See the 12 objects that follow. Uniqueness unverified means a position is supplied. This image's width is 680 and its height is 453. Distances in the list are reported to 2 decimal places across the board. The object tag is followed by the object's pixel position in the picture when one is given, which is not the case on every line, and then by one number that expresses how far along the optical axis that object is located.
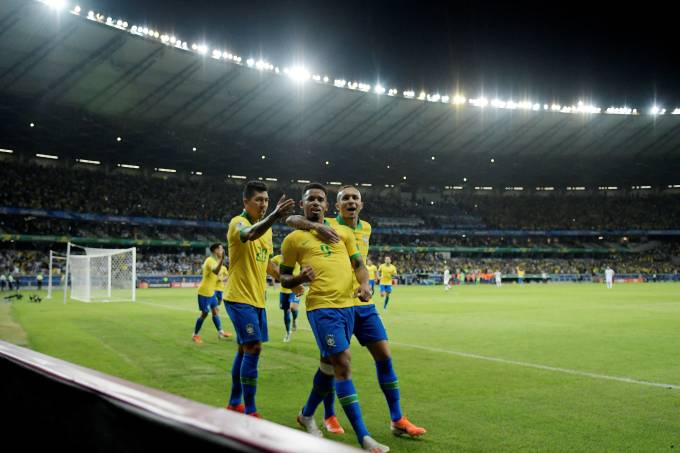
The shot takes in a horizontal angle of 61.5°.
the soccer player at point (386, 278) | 23.56
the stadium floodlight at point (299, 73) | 47.12
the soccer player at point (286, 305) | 13.62
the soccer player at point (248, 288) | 6.19
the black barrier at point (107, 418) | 1.44
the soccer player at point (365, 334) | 5.70
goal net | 28.77
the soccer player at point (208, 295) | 13.55
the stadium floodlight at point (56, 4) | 33.44
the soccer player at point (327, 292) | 5.29
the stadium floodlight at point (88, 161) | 60.03
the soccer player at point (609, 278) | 43.75
